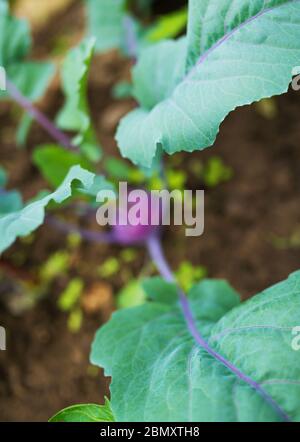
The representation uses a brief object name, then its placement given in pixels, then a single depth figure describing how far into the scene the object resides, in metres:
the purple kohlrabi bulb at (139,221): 1.26
